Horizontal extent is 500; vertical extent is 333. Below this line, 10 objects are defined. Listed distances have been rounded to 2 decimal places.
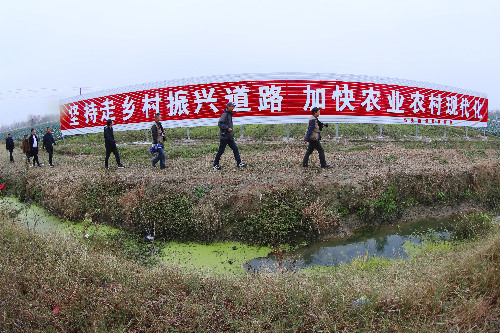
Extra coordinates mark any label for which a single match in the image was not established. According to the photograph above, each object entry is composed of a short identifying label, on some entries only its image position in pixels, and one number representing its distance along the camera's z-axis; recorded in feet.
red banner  48.91
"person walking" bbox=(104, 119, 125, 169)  35.47
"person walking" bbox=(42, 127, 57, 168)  43.04
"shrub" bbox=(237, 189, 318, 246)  24.53
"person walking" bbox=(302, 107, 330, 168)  30.25
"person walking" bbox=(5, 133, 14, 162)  51.42
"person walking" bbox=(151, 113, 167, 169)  33.32
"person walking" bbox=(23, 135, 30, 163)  43.94
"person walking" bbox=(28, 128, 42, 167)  43.60
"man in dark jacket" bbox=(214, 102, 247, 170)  31.04
